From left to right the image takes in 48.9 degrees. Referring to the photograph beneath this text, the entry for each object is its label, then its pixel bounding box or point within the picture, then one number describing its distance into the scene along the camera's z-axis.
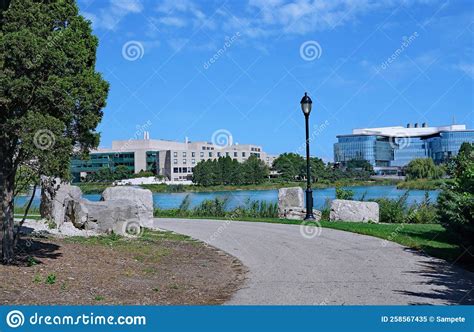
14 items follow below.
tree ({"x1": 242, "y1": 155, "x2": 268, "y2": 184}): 77.00
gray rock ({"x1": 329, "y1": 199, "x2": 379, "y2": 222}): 19.45
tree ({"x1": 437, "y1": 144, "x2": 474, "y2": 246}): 9.70
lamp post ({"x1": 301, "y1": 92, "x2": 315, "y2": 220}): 18.45
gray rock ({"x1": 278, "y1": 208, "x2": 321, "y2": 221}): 20.61
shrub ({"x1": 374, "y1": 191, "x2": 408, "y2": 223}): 20.45
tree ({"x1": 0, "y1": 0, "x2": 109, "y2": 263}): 7.98
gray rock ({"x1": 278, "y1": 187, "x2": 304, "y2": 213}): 21.44
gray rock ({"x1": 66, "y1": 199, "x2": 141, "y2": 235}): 14.70
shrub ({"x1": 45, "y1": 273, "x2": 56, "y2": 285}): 7.56
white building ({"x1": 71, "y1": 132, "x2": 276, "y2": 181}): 111.88
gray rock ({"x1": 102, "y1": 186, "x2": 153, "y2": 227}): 17.27
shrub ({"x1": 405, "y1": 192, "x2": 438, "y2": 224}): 19.61
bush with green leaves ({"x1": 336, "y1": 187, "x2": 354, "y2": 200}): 22.16
